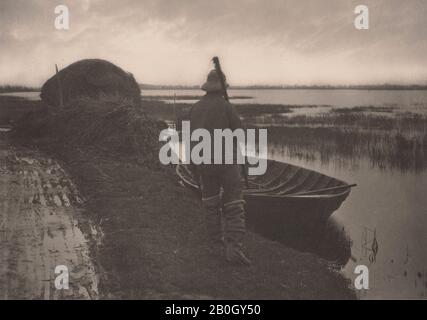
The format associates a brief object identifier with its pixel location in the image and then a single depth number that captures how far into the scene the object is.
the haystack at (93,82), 18.41
